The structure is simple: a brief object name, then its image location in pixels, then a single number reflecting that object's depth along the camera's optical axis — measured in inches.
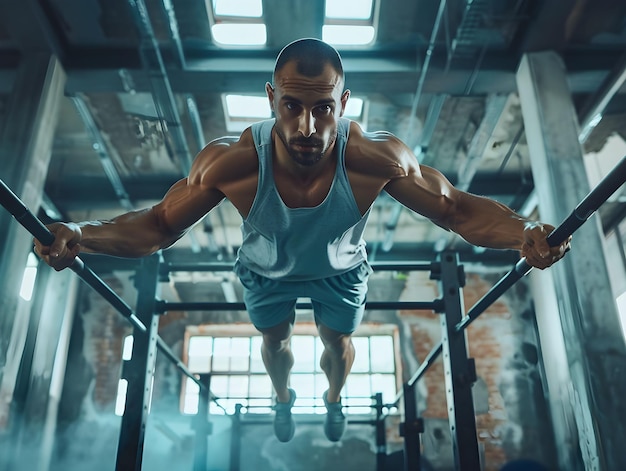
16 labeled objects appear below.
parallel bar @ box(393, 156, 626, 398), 41.3
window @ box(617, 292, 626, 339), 192.1
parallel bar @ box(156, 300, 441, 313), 84.0
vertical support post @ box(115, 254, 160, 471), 69.6
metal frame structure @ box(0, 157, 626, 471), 67.7
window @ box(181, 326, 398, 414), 236.2
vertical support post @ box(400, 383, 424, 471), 103.0
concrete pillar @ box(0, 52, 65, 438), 121.3
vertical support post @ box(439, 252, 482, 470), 68.7
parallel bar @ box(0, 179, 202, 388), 44.4
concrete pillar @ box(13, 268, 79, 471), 213.3
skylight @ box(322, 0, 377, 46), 144.6
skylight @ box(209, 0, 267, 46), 144.8
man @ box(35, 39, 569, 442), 52.9
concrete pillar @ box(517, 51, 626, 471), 113.0
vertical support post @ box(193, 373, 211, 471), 124.6
